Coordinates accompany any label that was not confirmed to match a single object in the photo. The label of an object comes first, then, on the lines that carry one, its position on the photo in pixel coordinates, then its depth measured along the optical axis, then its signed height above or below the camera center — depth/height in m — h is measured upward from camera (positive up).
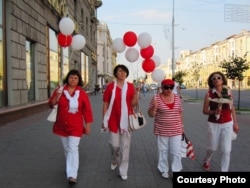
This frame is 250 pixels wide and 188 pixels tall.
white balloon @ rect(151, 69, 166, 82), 8.29 +0.08
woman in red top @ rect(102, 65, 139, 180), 6.09 -0.49
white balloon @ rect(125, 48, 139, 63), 9.02 +0.55
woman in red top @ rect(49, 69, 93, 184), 5.88 -0.56
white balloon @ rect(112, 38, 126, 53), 9.02 +0.76
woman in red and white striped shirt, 6.06 -0.60
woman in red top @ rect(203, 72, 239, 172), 6.15 -0.55
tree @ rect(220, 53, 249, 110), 20.84 +0.61
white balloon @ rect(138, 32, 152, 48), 9.04 +0.91
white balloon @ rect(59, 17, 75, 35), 9.27 +1.21
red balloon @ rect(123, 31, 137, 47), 8.83 +0.87
